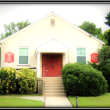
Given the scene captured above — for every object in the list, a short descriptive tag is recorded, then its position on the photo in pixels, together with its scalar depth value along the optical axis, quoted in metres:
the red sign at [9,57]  16.17
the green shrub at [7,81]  12.14
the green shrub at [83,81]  11.34
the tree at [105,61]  13.73
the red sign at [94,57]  16.66
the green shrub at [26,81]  12.03
